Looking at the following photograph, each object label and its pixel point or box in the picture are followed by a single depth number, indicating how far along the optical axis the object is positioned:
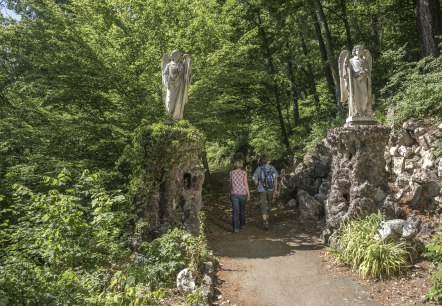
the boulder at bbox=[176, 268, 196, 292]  5.11
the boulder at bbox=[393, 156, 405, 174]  9.26
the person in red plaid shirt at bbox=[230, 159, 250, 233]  8.79
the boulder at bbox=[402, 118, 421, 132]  9.11
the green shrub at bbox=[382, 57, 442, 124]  8.77
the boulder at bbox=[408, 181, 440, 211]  7.65
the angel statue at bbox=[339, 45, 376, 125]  7.46
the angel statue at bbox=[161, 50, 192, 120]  7.54
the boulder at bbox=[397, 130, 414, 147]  9.27
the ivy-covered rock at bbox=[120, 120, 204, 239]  6.96
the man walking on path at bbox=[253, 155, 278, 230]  9.13
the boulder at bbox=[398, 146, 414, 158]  9.16
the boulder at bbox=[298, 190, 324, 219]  9.65
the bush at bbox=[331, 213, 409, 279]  6.02
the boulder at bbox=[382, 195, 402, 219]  7.26
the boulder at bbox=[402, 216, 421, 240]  6.26
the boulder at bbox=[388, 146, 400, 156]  9.55
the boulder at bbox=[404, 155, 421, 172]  8.83
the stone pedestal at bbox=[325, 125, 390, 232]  7.34
